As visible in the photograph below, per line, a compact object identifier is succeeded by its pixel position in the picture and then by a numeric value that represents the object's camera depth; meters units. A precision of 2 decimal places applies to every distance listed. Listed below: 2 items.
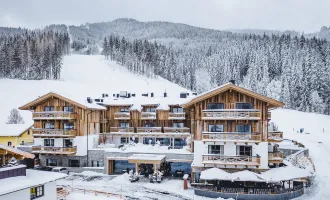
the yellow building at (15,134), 55.09
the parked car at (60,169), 42.59
